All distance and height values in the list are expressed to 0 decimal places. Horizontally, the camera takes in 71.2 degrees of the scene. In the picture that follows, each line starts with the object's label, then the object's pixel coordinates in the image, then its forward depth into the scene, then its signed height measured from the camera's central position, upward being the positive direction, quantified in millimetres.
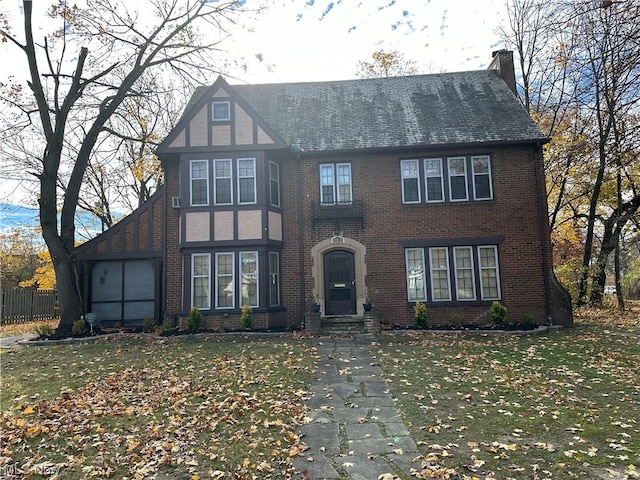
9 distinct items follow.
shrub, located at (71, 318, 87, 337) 14680 -1064
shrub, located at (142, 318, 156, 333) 15281 -1089
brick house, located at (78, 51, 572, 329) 15086 +2192
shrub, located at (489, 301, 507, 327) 14234 -1071
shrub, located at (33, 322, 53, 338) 14606 -1091
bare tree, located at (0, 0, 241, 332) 15406 +7230
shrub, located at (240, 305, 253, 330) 14305 -904
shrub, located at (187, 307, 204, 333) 14250 -938
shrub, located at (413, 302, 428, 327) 14477 -1022
